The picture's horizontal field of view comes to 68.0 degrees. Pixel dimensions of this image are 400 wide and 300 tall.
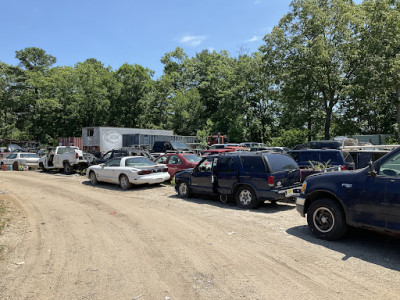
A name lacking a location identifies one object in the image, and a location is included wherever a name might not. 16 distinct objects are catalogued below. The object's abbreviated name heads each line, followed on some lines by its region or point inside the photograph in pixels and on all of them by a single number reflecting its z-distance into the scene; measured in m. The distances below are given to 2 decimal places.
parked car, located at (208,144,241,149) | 24.00
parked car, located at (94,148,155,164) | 16.33
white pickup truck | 19.25
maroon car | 13.45
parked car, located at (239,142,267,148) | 27.58
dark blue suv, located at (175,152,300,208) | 8.20
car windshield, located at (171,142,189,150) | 21.88
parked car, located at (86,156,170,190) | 12.72
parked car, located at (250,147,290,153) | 16.00
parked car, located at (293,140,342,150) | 16.27
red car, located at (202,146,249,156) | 17.74
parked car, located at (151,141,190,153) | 21.78
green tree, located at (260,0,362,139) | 22.19
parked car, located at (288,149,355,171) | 10.09
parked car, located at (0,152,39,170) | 23.34
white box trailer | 25.02
